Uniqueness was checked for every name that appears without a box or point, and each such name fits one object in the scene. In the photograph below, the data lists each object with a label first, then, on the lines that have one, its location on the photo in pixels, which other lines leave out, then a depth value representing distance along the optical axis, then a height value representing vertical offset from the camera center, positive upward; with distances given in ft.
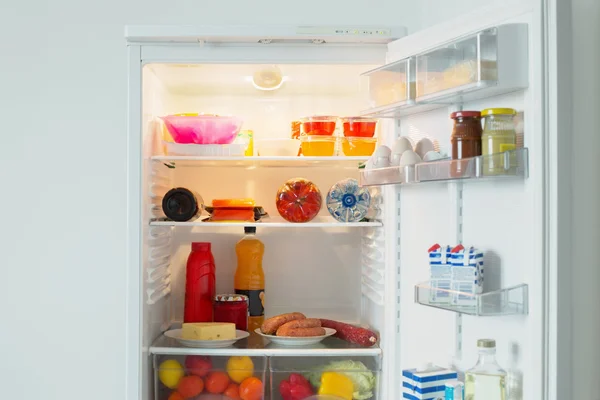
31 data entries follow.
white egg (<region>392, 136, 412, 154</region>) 6.69 +0.52
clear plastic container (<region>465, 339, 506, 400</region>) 5.34 -1.23
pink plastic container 8.27 +0.83
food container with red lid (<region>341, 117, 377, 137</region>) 8.22 +0.83
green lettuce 8.01 -1.82
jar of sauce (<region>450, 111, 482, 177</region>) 5.65 +0.51
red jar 8.54 -1.19
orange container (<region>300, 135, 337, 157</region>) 8.33 +0.65
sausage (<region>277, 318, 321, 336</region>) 8.11 -1.30
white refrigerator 5.24 +0.11
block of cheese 8.01 -1.34
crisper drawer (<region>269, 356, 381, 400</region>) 7.95 -1.85
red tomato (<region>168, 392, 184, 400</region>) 8.03 -2.02
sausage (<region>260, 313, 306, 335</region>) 8.21 -1.28
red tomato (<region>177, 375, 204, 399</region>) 8.00 -1.92
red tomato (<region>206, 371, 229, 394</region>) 8.03 -1.87
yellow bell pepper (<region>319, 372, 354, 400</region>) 7.93 -1.89
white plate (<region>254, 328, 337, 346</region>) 8.07 -1.44
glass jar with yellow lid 5.33 +0.48
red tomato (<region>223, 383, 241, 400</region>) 8.03 -1.99
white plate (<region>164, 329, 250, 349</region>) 8.04 -1.47
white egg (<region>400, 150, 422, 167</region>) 6.37 +0.39
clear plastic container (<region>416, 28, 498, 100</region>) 5.34 +1.06
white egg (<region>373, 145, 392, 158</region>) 6.89 +0.47
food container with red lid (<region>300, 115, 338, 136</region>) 8.32 +0.86
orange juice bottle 8.94 -0.85
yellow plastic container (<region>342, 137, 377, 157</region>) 8.27 +0.63
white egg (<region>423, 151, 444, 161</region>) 6.20 +0.39
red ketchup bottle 8.77 -0.94
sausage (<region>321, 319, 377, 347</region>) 8.08 -1.40
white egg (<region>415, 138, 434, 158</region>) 6.55 +0.49
